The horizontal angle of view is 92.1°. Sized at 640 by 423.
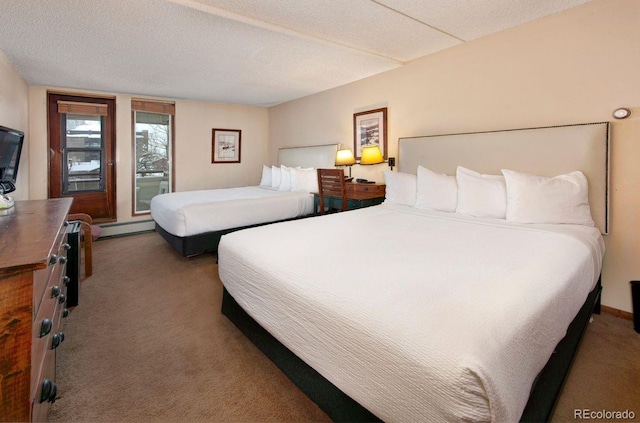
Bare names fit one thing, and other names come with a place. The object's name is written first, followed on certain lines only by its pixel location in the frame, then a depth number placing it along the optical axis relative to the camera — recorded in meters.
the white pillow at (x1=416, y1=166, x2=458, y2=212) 3.01
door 4.72
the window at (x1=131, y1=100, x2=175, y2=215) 5.40
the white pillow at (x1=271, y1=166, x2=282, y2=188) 5.39
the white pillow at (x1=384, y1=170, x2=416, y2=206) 3.35
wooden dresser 0.91
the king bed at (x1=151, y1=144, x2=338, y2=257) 3.68
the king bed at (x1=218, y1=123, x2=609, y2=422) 0.96
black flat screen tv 2.62
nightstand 3.94
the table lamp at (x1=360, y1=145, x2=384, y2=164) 4.07
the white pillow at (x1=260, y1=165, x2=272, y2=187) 5.71
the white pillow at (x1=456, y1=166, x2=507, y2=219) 2.70
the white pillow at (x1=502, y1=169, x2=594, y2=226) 2.40
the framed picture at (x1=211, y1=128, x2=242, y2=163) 6.18
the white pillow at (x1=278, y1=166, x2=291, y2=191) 5.22
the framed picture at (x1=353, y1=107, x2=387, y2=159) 4.22
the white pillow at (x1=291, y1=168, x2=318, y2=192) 5.03
